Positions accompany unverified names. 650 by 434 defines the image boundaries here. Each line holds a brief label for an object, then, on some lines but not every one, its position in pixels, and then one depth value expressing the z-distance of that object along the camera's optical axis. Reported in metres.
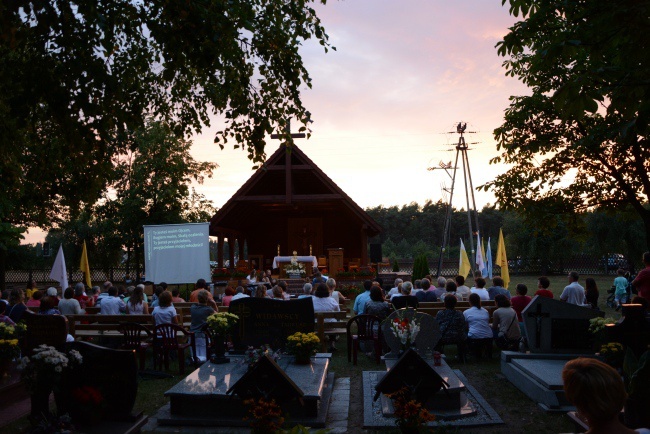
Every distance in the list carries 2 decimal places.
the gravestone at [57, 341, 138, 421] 6.15
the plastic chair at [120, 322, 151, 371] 10.15
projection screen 20.31
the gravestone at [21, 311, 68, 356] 7.53
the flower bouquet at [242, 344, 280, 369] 7.77
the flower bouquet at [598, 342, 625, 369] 7.18
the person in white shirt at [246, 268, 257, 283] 22.67
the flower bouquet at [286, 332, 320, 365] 8.88
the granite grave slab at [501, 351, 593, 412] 7.50
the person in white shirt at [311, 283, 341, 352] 12.42
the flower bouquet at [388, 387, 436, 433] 5.64
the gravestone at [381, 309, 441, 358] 9.26
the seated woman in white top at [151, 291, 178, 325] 10.59
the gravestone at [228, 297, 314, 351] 9.71
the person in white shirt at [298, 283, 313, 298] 14.52
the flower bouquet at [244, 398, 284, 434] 5.12
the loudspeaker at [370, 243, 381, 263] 32.16
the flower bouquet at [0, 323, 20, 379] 7.99
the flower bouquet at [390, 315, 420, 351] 8.71
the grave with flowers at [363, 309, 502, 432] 7.15
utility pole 32.84
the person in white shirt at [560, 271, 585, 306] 12.98
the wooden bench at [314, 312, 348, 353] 11.35
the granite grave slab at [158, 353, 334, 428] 7.09
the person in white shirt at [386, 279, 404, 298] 14.29
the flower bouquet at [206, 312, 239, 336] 8.94
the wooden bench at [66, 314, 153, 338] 10.86
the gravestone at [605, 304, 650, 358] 7.27
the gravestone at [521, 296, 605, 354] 9.66
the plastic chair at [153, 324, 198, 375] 10.10
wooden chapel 28.70
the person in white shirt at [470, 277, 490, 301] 13.39
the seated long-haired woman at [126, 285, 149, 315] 11.98
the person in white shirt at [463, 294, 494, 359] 10.98
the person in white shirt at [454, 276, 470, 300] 14.50
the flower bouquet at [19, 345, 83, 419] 5.82
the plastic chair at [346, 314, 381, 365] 10.91
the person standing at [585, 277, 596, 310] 13.47
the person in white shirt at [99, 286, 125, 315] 11.94
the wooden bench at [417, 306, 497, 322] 11.98
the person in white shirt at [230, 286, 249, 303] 13.00
